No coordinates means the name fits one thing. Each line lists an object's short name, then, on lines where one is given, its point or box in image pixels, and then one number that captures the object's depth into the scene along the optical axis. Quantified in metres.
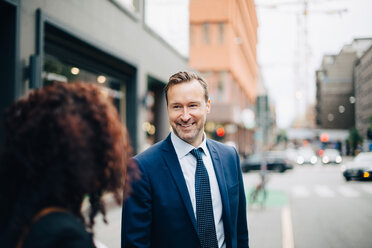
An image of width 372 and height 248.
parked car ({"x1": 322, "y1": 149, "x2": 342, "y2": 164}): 37.03
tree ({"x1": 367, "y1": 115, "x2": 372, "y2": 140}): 11.28
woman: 1.25
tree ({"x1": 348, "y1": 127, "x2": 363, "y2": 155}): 15.05
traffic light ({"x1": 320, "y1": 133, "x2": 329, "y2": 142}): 33.45
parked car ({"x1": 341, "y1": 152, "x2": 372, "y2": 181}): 18.48
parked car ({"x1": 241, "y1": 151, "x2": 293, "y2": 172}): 27.50
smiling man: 2.26
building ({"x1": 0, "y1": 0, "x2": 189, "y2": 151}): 6.36
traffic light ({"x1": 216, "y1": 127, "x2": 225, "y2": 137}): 22.02
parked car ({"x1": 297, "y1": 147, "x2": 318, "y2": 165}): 38.91
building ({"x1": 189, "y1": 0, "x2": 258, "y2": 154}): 30.98
